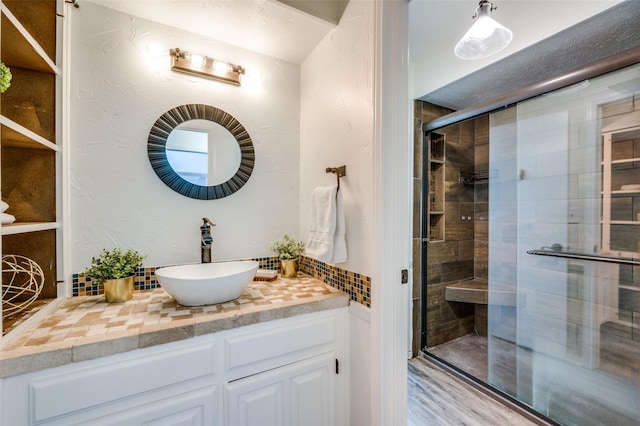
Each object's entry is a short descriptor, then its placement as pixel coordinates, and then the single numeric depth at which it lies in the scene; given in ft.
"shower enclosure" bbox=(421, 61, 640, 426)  5.35
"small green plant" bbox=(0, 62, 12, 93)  2.66
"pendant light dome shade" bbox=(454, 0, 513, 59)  4.35
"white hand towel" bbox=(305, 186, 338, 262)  4.28
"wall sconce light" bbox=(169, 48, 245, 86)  4.69
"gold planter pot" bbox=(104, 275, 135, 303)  3.80
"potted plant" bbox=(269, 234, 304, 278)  5.24
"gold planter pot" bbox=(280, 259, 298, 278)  5.23
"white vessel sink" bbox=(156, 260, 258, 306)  3.42
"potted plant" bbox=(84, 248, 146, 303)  3.80
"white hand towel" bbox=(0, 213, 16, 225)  2.82
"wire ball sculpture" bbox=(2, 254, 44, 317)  3.47
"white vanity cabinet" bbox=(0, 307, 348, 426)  2.60
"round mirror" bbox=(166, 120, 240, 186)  4.79
